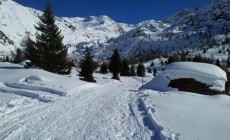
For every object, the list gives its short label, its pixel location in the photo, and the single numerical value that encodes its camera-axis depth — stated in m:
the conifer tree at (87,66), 23.31
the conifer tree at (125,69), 44.56
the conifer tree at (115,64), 31.89
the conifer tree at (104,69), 48.74
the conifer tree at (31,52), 18.28
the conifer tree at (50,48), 18.48
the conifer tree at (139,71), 53.13
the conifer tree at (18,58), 45.47
